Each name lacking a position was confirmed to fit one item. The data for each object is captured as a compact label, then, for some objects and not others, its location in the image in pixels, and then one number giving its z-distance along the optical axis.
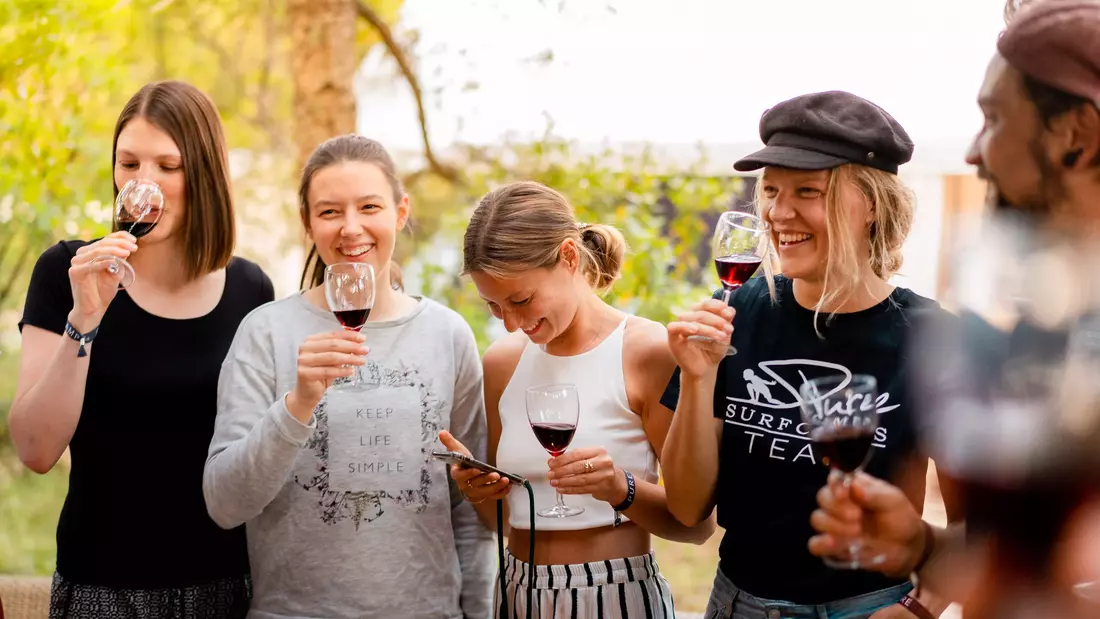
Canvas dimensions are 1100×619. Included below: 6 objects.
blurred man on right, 1.09
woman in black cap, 1.87
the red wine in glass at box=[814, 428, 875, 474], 1.48
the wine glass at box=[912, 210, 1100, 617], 1.07
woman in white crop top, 2.13
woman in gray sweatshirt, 2.17
